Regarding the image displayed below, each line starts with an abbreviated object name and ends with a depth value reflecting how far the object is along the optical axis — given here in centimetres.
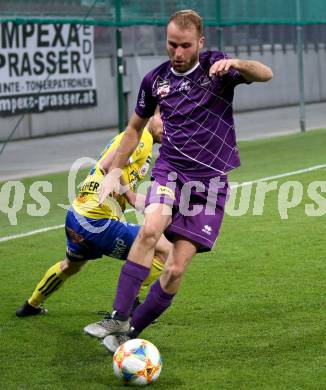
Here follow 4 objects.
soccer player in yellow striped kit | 1438
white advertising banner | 4056
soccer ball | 1180
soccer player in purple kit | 1250
